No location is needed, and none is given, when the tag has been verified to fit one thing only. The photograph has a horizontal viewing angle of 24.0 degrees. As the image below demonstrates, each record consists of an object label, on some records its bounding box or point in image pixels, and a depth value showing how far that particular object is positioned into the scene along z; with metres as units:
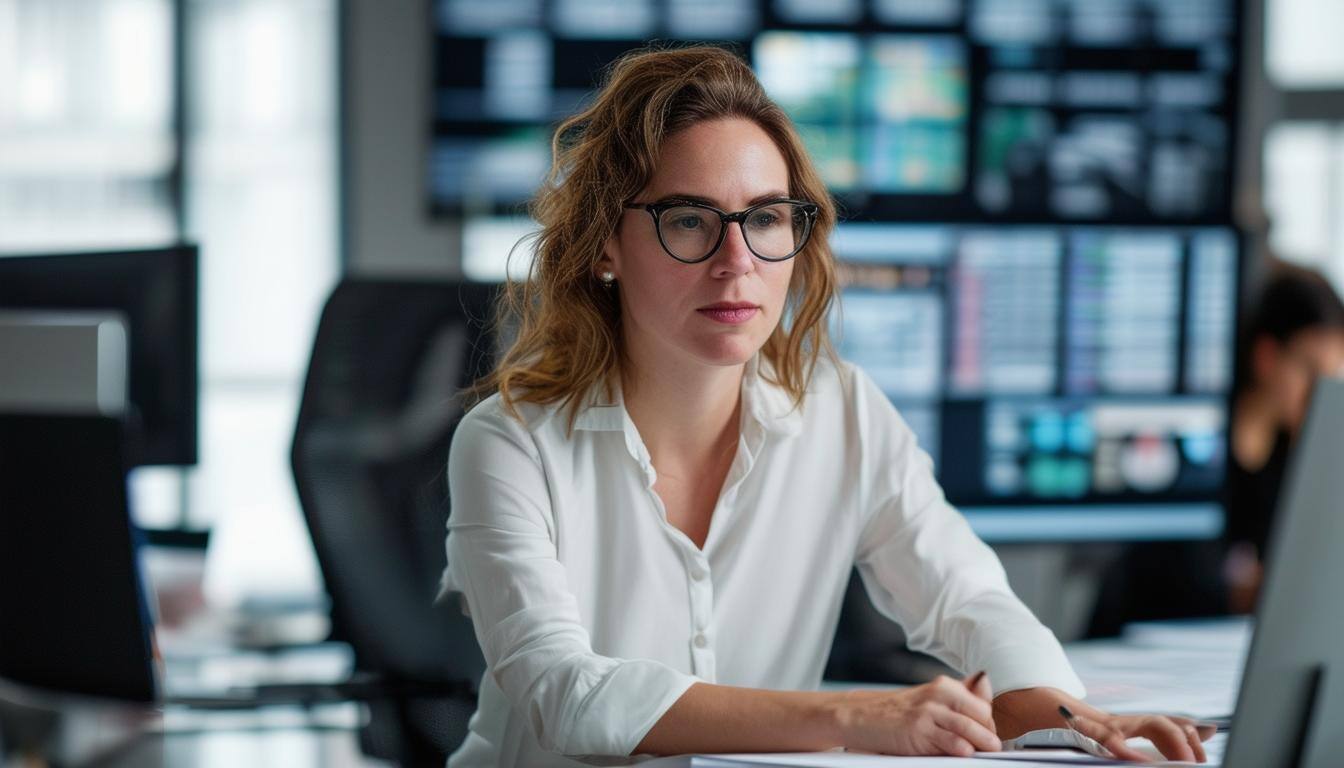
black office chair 2.64
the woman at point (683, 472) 2.27
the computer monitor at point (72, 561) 2.50
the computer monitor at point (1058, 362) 3.85
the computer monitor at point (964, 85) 4.04
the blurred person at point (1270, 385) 3.73
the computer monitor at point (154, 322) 3.00
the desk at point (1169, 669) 2.30
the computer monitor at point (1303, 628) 1.93
